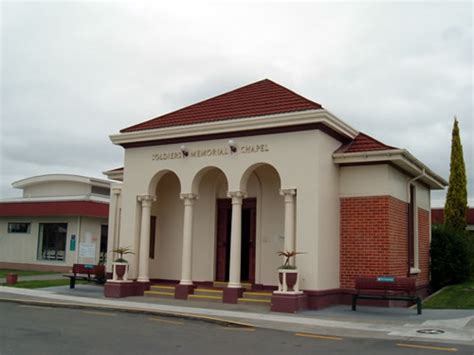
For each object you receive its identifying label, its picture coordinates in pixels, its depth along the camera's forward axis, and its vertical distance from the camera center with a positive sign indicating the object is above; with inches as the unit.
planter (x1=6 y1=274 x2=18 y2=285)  809.5 -49.3
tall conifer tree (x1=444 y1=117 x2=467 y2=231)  1074.1 +131.4
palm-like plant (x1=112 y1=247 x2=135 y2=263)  677.3 -4.7
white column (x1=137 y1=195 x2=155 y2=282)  689.0 +9.4
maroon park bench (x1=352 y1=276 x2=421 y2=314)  550.0 -30.7
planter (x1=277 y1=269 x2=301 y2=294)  555.5 -27.5
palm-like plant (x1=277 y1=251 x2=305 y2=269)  559.8 -2.1
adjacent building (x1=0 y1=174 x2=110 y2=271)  1134.4 +43.6
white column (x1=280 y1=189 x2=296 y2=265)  589.0 +36.9
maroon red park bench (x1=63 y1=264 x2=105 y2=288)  764.9 -33.4
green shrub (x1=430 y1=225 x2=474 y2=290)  779.4 -2.1
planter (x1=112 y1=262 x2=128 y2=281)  670.5 -27.5
